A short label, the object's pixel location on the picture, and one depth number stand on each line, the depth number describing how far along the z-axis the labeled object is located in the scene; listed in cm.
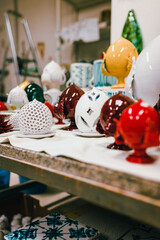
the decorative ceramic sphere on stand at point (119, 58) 74
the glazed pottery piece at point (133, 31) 92
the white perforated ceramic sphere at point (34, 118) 62
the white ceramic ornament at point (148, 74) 56
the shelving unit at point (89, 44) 243
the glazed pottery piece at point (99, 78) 93
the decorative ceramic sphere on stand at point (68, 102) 71
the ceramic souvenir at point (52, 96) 103
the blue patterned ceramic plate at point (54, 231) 65
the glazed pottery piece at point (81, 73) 101
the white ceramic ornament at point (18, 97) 87
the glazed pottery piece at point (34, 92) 88
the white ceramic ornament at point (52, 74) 108
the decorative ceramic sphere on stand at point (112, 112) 48
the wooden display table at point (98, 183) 30
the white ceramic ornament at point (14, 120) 79
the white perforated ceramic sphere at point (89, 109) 62
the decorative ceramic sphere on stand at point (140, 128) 35
